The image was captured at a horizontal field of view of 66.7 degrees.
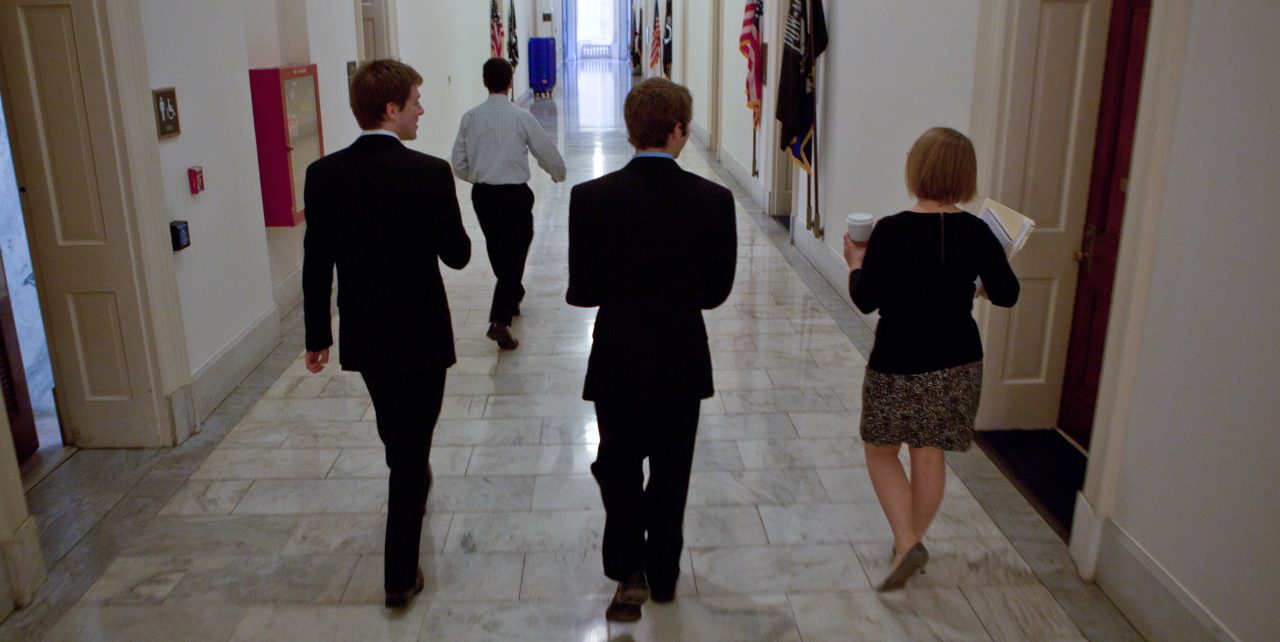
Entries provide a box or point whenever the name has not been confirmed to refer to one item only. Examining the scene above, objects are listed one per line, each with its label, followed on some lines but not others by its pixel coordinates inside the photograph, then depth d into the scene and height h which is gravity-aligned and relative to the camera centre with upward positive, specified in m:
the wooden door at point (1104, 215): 3.76 -0.65
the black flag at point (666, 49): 17.56 +0.02
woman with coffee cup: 2.70 -0.76
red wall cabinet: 5.50 -0.47
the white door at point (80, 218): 3.69 -0.63
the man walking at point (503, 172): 5.21 -0.63
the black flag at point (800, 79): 6.90 -0.20
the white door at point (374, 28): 8.56 +0.20
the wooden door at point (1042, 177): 3.81 -0.50
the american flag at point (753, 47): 8.86 +0.03
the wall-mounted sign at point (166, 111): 4.07 -0.24
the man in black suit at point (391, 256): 2.67 -0.55
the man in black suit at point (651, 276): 2.49 -0.57
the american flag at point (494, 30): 15.31 +0.33
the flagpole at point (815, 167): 6.93 -0.82
